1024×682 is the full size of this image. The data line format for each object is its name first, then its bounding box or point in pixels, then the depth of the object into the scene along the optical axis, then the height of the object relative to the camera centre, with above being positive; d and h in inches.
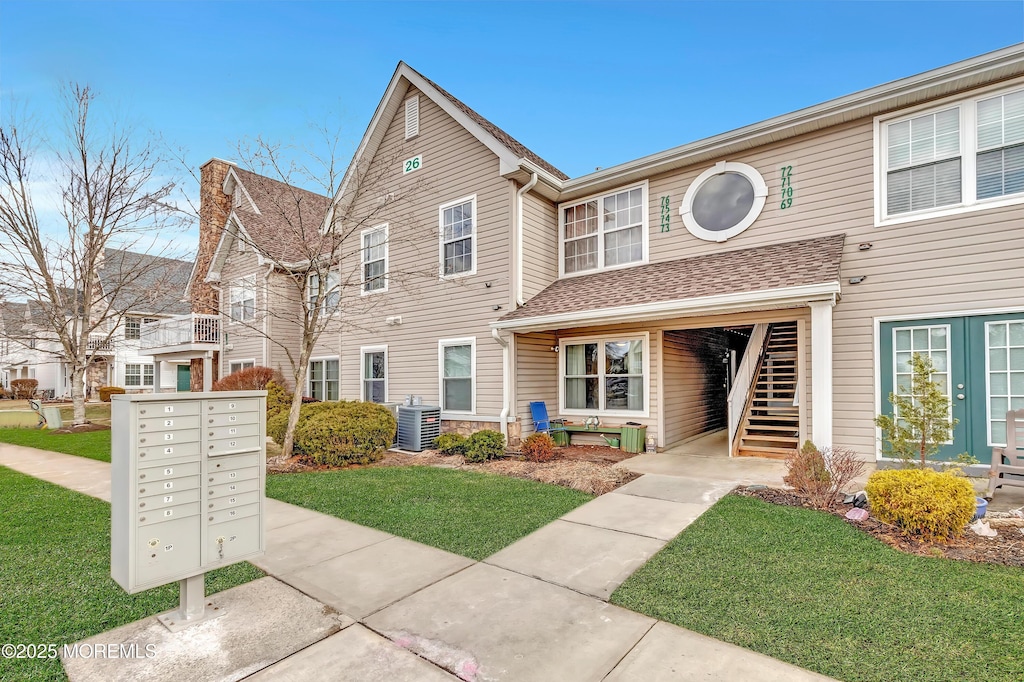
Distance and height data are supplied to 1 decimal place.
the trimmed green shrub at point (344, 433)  332.5 -58.1
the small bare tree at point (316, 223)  353.7 +132.8
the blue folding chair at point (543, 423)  399.2 -59.9
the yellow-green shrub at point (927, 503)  169.3 -55.1
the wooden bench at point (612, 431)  372.5 -66.0
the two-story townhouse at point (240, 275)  633.6 +106.3
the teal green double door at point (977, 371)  252.5 -11.3
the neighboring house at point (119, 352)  581.9 +1.1
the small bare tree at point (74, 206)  515.2 +163.4
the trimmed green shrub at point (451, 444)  375.6 -72.6
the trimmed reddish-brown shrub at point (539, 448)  342.3 -70.2
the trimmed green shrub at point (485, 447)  347.6 -69.3
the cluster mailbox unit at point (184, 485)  112.9 -33.5
